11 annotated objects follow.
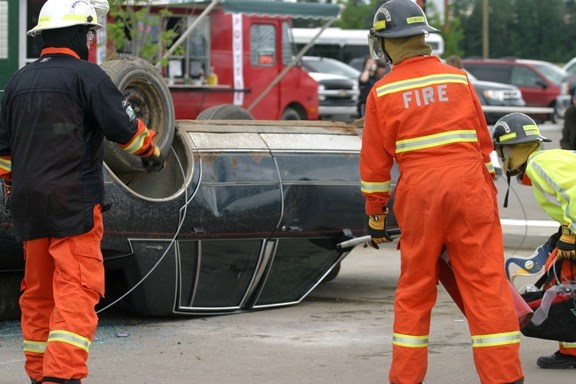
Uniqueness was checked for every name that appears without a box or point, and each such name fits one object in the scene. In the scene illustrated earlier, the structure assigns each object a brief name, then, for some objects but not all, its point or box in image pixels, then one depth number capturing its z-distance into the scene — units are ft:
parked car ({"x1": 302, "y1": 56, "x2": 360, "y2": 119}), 140.61
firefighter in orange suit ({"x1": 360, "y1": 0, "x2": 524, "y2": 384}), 27.74
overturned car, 38.34
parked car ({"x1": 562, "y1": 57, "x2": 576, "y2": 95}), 168.19
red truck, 94.44
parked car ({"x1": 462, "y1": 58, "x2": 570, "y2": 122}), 166.27
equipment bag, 32.63
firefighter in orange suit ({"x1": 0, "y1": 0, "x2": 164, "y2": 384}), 27.86
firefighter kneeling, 31.61
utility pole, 261.02
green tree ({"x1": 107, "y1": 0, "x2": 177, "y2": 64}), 81.17
